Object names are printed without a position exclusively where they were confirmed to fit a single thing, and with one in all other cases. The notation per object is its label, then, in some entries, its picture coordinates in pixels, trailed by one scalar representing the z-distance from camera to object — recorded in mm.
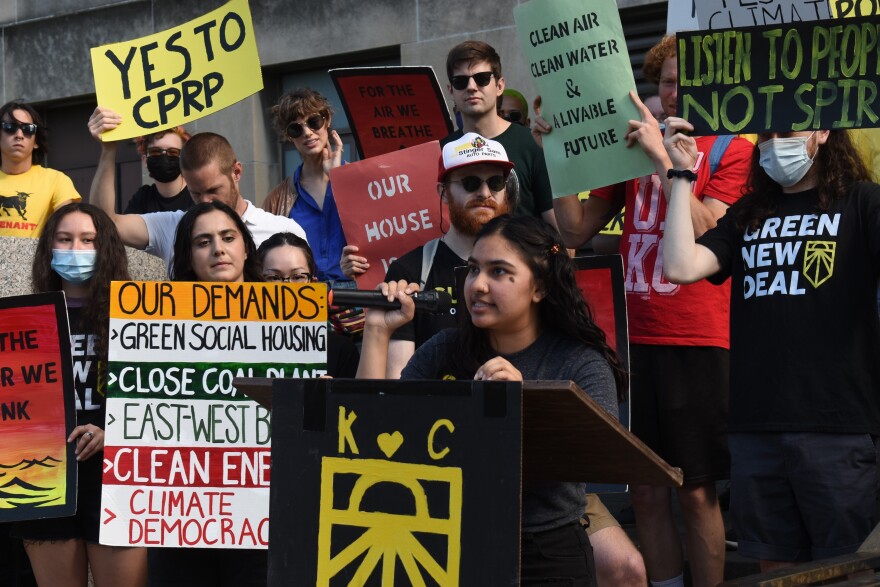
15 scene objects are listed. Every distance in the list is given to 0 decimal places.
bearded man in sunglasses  4875
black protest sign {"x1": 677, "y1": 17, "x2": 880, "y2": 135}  4574
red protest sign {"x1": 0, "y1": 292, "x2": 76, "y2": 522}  5133
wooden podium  2992
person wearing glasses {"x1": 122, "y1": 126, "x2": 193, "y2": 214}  7270
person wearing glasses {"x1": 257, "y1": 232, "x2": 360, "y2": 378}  5473
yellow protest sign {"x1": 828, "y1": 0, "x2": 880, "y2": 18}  5094
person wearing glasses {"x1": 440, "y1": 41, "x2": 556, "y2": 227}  5883
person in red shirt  5133
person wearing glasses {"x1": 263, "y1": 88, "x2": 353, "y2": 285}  6508
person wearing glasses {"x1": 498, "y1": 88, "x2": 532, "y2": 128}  6898
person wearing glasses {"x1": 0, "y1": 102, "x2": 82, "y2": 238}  7410
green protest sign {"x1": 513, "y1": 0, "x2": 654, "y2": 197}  5258
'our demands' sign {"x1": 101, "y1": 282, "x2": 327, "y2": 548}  4906
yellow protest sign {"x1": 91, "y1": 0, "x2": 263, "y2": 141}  6414
